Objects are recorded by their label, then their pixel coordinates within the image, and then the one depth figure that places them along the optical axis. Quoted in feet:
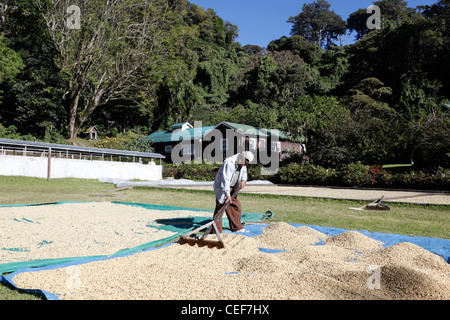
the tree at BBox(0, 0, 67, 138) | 98.43
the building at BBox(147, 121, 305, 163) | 91.45
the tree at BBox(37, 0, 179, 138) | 87.81
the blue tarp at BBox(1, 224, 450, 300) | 11.83
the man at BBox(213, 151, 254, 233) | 18.28
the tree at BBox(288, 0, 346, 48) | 229.66
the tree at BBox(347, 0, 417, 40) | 150.30
